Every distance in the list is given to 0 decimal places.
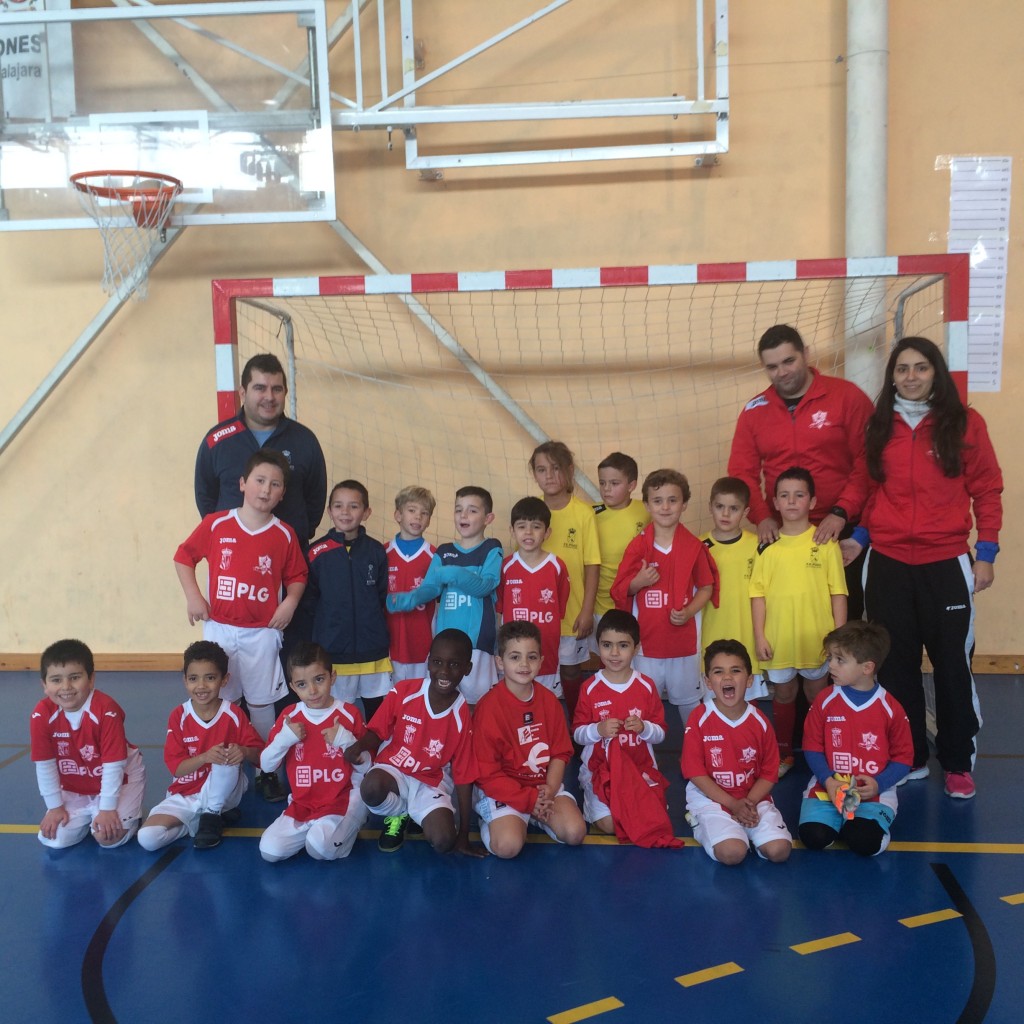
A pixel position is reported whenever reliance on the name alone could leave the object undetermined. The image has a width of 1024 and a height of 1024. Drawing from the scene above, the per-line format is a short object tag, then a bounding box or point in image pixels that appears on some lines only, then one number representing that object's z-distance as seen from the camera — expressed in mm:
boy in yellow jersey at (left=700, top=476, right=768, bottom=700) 4129
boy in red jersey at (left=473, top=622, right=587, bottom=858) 3436
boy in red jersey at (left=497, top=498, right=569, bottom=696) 4141
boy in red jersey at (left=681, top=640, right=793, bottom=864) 3373
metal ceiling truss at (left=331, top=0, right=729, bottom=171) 5074
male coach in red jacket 4004
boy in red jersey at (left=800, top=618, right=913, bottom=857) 3430
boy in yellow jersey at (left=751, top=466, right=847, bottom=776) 3930
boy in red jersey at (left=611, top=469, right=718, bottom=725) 4062
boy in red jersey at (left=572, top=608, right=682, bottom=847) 3465
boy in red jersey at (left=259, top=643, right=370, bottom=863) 3385
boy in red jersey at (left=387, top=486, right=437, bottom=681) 4293
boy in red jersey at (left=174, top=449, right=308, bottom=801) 3811
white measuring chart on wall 5410
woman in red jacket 3752
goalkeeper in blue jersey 4059
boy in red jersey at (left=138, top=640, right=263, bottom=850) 3508
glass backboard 5004
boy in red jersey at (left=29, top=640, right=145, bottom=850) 3492
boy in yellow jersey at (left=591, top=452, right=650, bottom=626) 4402
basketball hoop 5051
